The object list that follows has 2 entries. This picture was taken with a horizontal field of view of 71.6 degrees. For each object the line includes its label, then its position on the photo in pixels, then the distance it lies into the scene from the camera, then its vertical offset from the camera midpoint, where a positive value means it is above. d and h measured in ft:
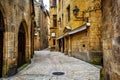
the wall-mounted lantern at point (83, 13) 18.28 +7.40
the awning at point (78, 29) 19.48 +3.36
